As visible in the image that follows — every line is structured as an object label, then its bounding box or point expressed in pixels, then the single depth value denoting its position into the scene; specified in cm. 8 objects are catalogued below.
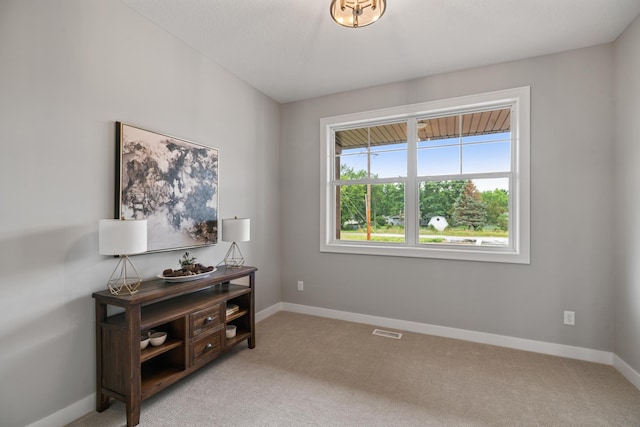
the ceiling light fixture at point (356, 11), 175
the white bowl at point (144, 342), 188
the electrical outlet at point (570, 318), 259
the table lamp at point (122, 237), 168
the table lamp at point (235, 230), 267
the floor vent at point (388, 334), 304
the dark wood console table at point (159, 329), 173
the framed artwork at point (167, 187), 206
